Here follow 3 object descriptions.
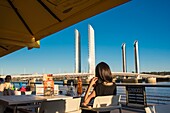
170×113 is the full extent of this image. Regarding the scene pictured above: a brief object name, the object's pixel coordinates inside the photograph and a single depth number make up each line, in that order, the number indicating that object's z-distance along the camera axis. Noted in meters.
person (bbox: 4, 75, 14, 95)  3.74
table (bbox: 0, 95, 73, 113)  1.81
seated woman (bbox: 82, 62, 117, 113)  1.64
